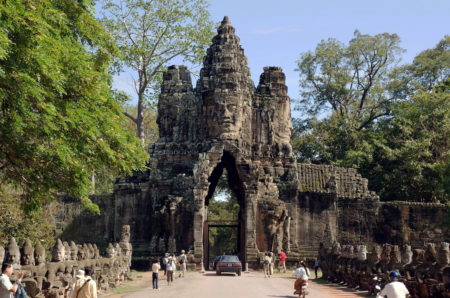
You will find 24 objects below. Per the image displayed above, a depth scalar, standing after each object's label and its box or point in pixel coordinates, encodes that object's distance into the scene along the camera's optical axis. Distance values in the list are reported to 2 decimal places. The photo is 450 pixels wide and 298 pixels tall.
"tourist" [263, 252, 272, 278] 31.44
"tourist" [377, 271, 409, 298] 11.95
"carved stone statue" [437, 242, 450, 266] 16.77
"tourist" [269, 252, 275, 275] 32.56
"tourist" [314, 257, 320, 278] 33.81
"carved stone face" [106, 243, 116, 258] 26.61
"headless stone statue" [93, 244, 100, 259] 23.73
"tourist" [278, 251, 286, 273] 34.97
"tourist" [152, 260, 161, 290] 23.59
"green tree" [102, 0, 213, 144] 47.19
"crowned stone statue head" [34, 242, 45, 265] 15.84
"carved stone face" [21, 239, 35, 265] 15.14
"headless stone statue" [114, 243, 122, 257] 29.15
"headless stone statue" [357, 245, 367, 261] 25.09
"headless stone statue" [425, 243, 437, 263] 18.12
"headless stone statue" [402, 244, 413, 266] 20.49
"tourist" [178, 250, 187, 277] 30.88
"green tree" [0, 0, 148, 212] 12.45
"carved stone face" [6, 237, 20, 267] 14.16
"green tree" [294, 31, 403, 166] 58.16
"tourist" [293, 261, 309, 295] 19.84
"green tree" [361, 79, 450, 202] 47.59
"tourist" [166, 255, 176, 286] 26.26
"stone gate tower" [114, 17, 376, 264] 36.50
